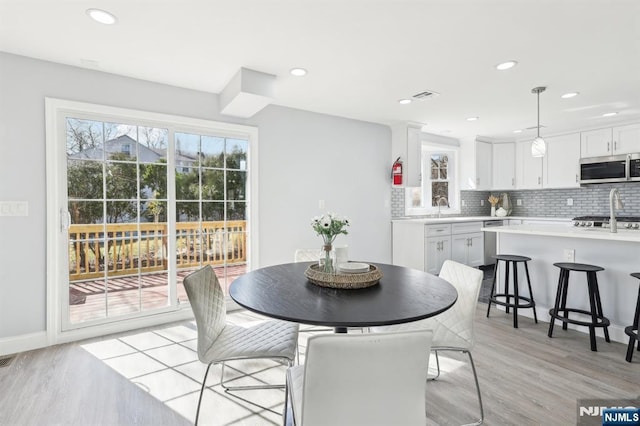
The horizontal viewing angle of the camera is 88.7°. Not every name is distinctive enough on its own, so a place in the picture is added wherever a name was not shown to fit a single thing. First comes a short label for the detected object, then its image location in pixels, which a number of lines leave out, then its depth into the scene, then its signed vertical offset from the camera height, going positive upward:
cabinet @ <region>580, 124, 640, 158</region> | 4.83 +1.03
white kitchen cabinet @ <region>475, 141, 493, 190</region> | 6.07 +0.84
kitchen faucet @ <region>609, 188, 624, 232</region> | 2.92 +0.02
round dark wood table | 1.32 -0.43
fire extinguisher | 4.96 +0.55
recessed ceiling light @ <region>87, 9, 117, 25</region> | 2.05 +1.25
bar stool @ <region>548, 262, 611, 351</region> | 2.71 -0.82
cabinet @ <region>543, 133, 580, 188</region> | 5.41 +0.79
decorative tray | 1.75 -0.38
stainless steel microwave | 4.59 +0.58
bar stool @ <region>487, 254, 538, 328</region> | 3.20 -0.87
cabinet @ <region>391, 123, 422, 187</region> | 4.95 +0.91
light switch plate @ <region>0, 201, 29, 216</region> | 2.59 +0.03
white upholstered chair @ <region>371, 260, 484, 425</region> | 1.77 -0.66
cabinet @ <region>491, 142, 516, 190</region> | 6.25 +0.83
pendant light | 3.37 +0.64
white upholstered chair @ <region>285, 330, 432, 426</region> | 0.98 -0.53
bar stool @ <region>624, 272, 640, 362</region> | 2.46 -0.95
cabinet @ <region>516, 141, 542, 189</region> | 5.89 +0.74
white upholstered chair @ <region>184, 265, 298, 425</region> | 1.70 -0.72
